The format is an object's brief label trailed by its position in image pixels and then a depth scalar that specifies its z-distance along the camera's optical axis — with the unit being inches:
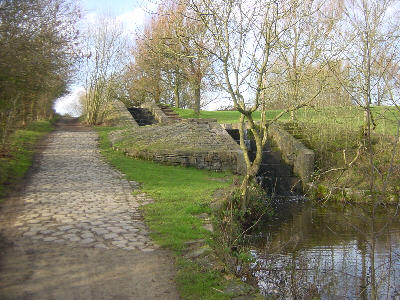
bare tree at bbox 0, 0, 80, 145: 266.1
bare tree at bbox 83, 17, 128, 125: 906.2
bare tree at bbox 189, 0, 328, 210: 295.4
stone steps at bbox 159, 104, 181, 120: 929.0
